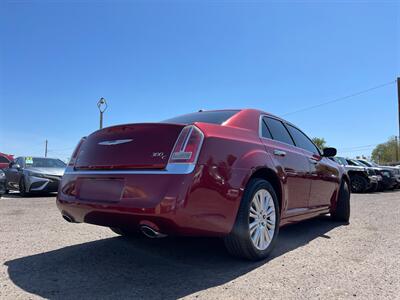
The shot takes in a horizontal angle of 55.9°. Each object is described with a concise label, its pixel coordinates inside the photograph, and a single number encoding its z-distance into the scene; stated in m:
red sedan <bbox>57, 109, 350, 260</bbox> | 2.90
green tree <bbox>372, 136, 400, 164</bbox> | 80.34
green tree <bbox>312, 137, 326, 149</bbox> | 76.32
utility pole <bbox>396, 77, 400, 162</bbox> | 26.67
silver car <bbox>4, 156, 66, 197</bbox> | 10.56
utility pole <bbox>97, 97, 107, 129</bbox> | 16.49
